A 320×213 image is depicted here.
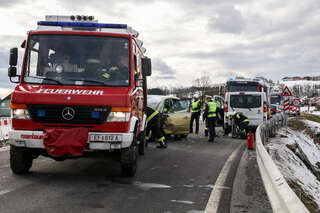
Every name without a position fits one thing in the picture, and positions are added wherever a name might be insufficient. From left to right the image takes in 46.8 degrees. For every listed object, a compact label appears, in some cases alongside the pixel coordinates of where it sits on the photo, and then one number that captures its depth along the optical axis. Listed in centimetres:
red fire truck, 588
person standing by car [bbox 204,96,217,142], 1460
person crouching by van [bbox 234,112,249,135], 1596
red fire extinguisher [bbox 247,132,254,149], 1146
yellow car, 1325
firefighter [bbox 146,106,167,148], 1151
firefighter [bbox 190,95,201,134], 1778
